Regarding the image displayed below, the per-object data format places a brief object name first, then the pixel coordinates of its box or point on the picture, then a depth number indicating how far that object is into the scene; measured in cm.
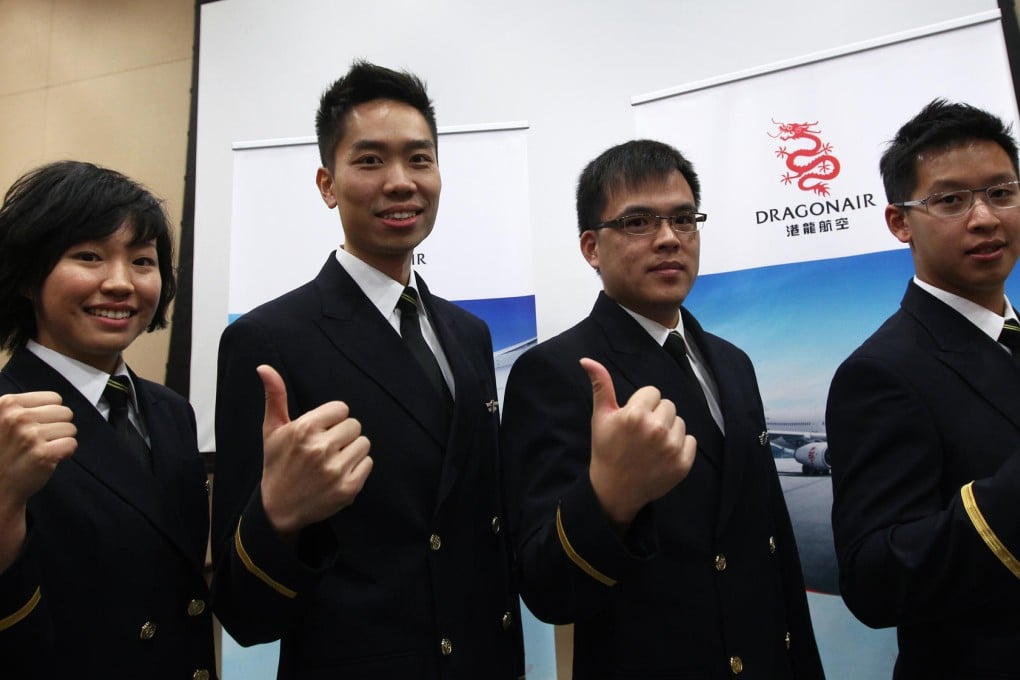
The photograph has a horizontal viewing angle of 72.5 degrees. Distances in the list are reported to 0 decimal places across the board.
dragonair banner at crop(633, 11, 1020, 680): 232
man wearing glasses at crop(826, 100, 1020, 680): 115
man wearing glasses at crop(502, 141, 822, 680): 113
